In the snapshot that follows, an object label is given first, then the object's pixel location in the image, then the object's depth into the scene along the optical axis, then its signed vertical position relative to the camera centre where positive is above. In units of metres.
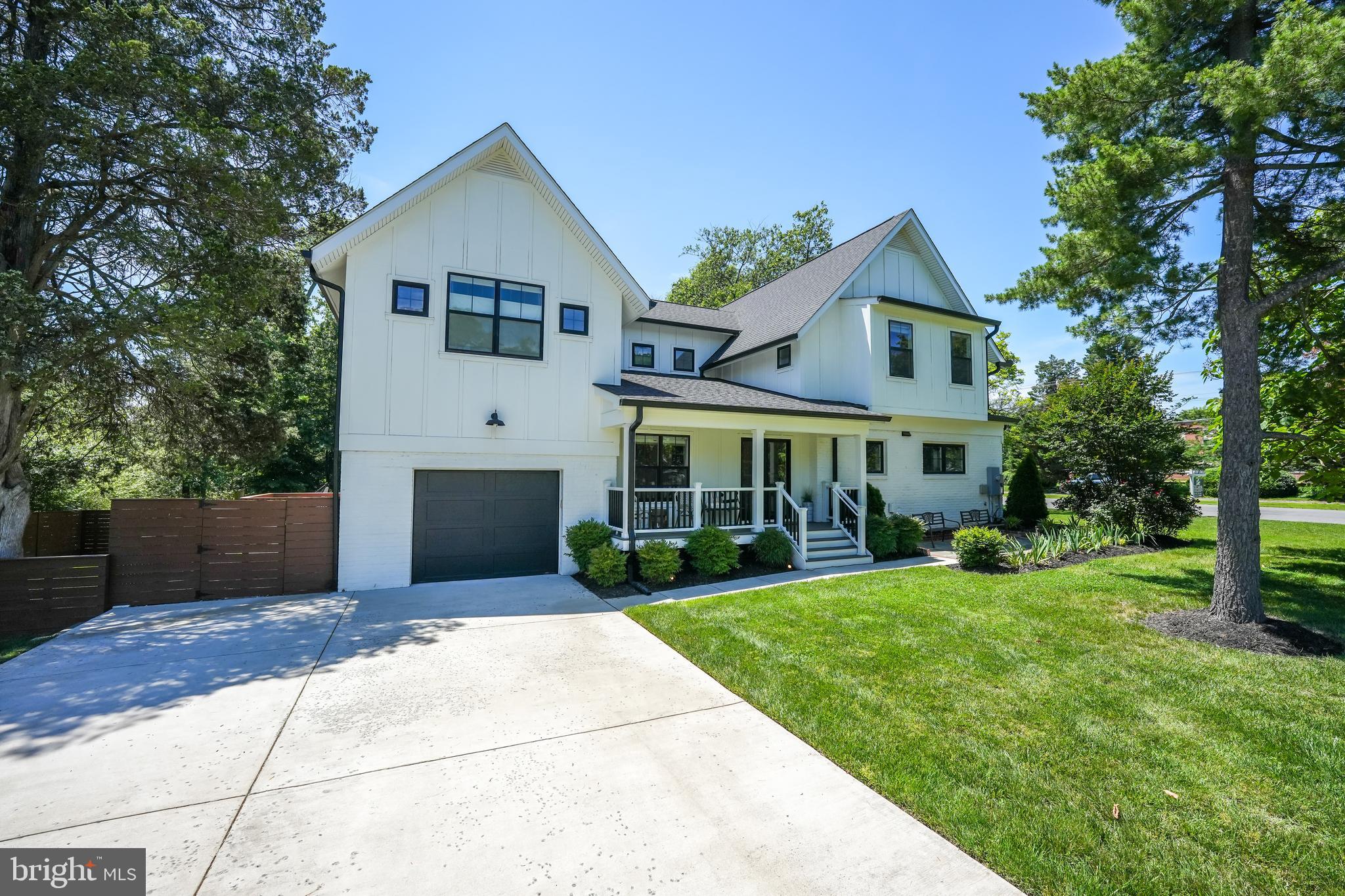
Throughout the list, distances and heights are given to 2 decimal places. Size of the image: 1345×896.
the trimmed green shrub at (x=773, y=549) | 10.77 -1.52
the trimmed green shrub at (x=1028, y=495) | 15.59 -0.60
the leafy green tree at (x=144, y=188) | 7.41 +4.56
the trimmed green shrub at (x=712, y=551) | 9.99 -1.46
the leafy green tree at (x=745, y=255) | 31.17 +13.21
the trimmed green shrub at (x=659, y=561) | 9.53 -1.58
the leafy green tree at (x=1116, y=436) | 12.16 +0.91
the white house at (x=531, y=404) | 9.55 +1.36
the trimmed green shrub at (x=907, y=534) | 12.12 -1.36
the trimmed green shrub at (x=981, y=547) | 10.04 -1.38
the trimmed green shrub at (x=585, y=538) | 10.17 -1.25
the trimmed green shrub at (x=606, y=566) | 9.55 -1.67
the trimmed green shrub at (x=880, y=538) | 11.73 -1.41
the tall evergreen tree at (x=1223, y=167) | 5.93 +3.97
